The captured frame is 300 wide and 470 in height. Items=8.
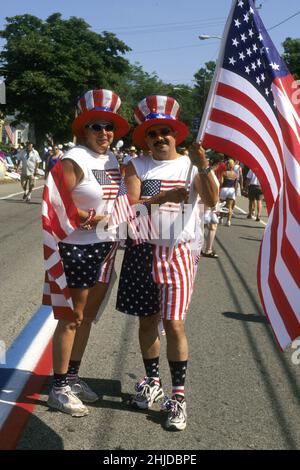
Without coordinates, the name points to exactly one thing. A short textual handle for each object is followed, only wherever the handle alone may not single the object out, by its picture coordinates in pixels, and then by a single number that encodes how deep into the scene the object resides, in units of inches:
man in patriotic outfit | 152.3
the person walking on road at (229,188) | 610.9
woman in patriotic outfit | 155.6
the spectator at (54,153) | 658.1
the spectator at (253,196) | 675.3
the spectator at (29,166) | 763.4
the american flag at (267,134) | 119.3
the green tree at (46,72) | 2023.9
